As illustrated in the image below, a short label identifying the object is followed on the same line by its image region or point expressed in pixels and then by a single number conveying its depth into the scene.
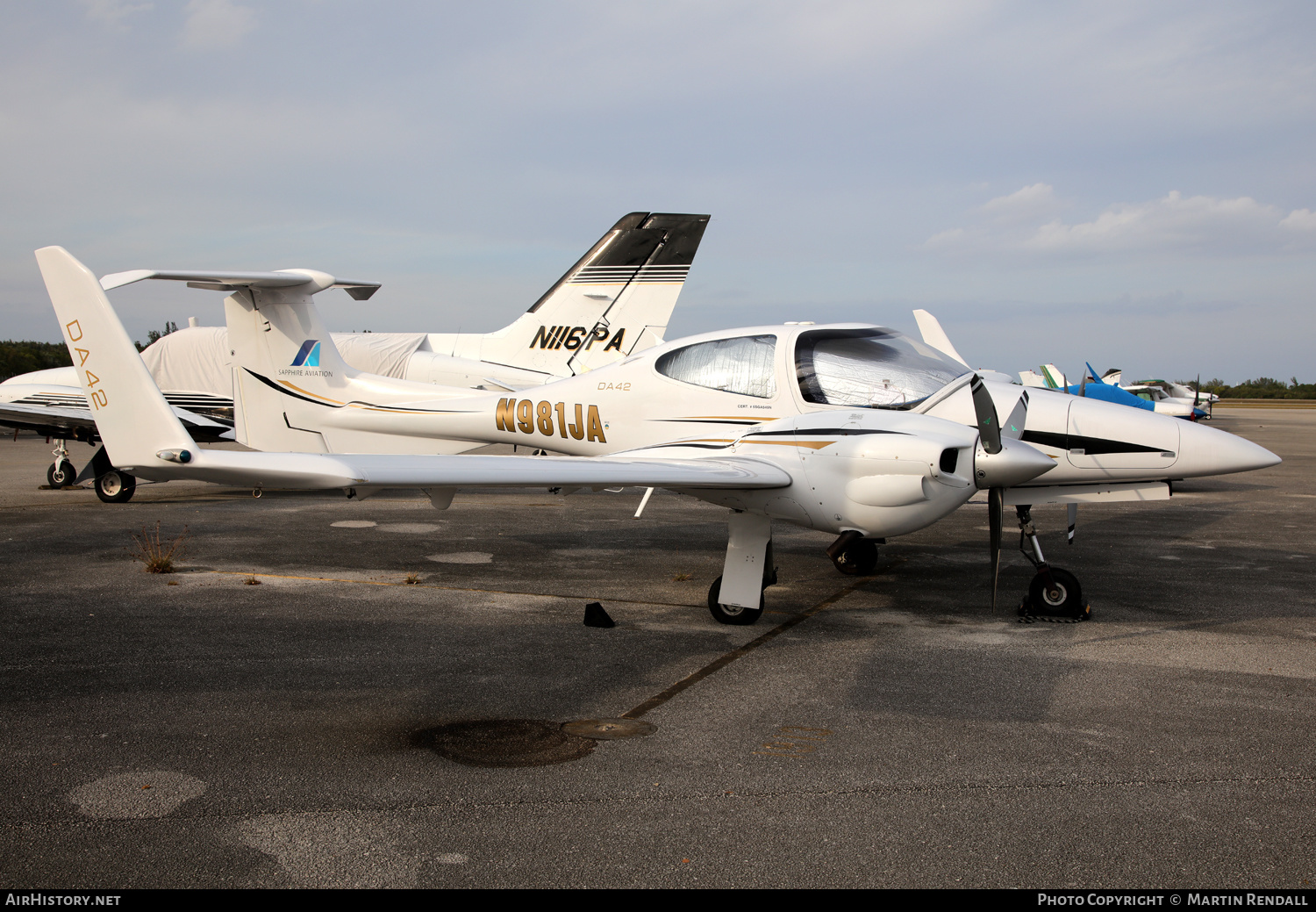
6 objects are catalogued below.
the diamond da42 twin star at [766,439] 5.03
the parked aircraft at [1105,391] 17.33
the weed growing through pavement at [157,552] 8.80
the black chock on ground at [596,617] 6.90
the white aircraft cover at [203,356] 19.47
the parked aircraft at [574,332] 15.73
